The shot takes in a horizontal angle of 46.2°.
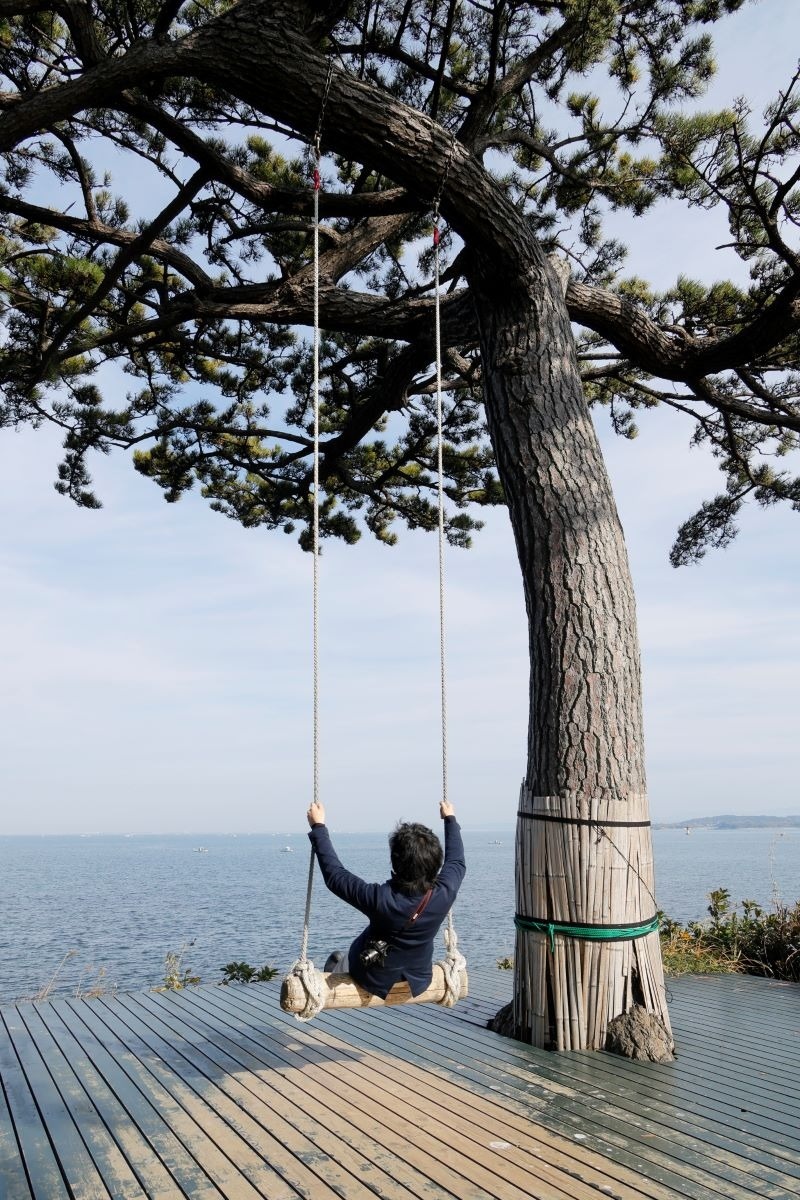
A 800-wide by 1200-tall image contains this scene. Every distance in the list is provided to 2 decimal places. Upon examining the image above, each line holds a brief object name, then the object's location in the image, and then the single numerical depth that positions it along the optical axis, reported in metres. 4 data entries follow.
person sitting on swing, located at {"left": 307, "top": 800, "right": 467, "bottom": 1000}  3.10
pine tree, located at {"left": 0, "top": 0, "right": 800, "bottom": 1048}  3.94
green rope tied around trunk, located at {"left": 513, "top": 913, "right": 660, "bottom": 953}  3.72
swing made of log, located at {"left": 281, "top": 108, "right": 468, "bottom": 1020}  2.98
